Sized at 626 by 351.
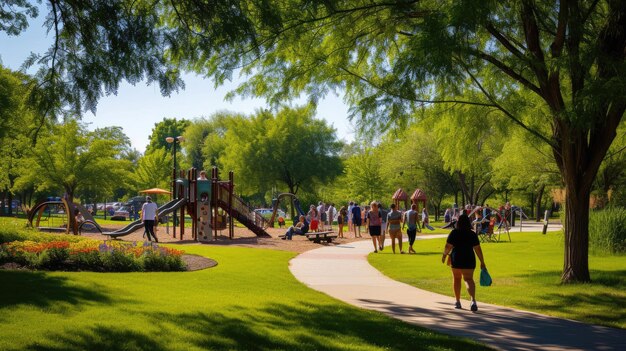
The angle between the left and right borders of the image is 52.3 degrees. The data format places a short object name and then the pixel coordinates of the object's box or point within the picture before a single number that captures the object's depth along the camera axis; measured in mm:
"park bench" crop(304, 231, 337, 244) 27484
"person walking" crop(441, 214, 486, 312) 10844
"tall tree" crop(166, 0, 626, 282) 9977
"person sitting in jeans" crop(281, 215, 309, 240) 29609
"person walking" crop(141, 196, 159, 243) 24922
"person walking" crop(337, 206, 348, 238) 32519
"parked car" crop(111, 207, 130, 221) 55188
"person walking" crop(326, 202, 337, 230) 40197
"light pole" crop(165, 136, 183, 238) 30286
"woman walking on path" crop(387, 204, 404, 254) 21609
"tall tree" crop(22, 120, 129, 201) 46406
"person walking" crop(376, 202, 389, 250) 32438
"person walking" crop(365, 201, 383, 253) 22516
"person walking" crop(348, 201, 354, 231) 36141
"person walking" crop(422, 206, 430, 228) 43097
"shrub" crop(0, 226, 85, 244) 17594
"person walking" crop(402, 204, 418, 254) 22141
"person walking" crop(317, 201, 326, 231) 39275
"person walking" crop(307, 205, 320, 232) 33406
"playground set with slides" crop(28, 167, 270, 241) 28234
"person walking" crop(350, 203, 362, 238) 32844
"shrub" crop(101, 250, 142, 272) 14570
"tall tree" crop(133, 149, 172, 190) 72000
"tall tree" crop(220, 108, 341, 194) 62688
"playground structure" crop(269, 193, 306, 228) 38950
